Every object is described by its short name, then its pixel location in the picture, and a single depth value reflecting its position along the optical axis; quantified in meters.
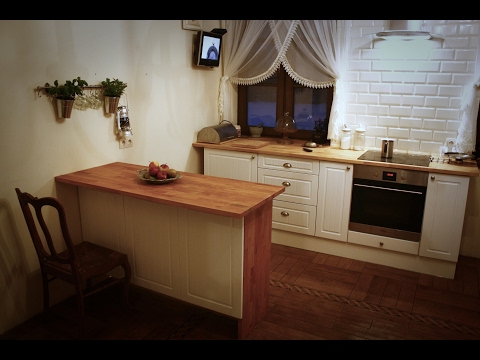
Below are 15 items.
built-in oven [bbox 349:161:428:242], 3.25
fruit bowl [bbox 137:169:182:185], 2.61
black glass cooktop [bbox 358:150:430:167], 3.31
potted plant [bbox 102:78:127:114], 2.90
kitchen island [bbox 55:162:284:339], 2.38
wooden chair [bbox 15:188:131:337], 2.29
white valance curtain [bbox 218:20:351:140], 3.80
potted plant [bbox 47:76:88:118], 2.56
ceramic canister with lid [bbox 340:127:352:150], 3.80
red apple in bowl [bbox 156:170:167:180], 2.63
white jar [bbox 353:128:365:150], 3.78
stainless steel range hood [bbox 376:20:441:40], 3.18
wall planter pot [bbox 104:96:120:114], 2.94
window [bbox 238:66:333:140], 4.17
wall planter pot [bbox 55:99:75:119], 2.59
